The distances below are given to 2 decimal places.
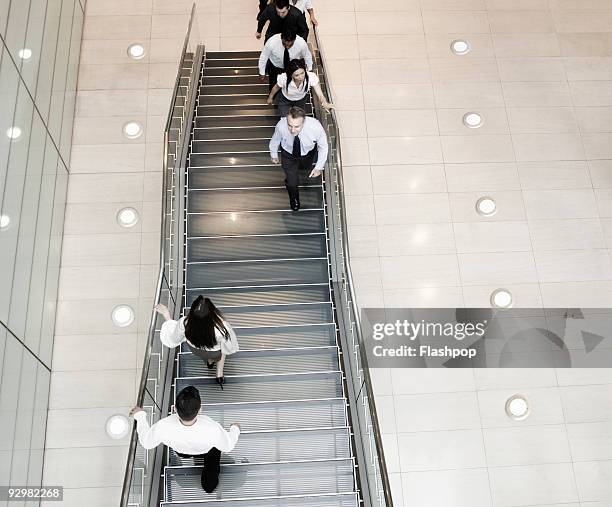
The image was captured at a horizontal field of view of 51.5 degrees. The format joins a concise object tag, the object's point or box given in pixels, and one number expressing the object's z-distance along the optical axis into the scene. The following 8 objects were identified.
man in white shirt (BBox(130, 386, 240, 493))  4.79
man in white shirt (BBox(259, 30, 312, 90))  7.79
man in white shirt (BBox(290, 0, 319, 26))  9.23
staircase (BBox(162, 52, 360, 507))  6.58
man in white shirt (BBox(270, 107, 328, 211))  6.60
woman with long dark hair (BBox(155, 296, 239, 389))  5.43
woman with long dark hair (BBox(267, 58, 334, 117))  7.39
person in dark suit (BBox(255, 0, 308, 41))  8.46
